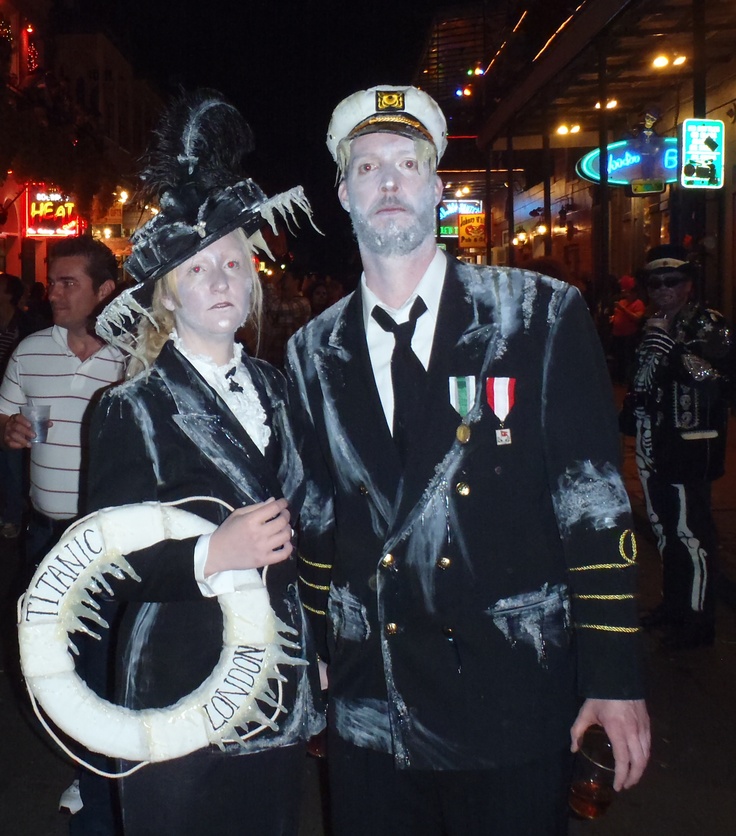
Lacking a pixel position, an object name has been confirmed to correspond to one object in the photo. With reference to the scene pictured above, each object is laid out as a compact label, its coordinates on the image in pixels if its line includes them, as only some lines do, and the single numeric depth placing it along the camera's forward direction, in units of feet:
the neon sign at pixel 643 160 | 37.83
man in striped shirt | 12.50
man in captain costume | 6.90
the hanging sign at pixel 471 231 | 69.00
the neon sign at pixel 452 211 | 71.36
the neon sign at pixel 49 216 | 64.80
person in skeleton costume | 16.97
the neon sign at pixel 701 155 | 32.48
